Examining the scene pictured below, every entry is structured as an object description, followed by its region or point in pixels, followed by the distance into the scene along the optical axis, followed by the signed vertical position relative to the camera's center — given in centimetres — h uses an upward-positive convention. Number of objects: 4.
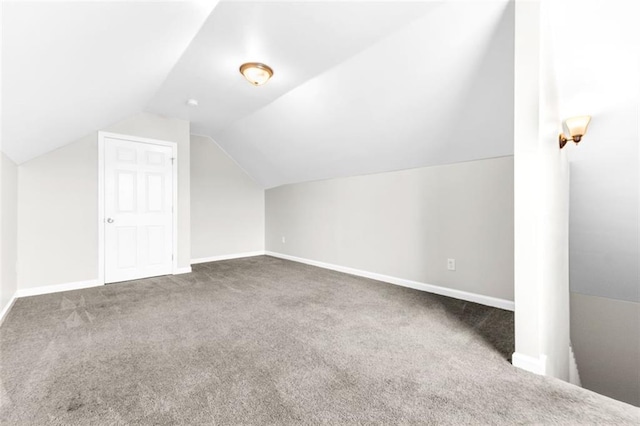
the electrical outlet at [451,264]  309 -60
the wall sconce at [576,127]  255 +83
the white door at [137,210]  368 +5
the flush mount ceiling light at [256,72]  257 +139
